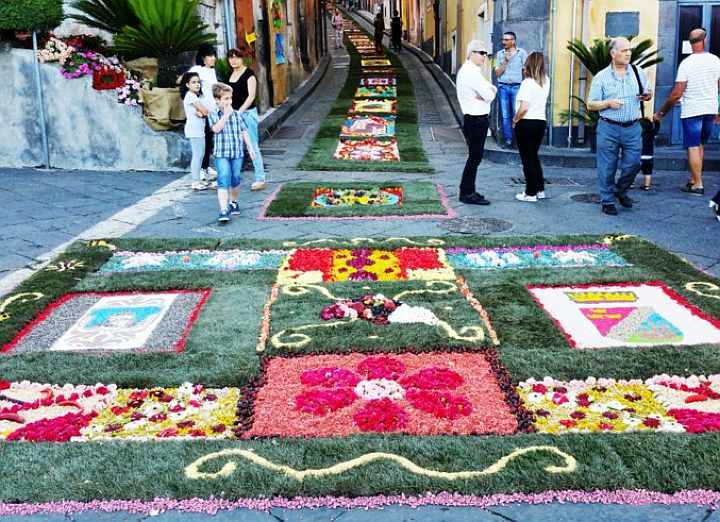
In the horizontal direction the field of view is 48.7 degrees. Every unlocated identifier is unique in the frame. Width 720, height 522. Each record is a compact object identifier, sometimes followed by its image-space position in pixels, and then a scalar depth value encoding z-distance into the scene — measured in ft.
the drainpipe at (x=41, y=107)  32.91
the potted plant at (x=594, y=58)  33.30
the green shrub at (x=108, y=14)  33.12
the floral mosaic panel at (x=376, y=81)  64.95
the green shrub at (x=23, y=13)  32.42
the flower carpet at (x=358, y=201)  24.52
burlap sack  32.40
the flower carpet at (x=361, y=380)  9.41
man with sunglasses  24.22
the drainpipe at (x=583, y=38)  34.73
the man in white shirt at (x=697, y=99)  26.02
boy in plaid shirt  22.74
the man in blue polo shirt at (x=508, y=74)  34.40
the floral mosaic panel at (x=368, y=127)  42.89
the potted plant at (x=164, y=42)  31.81
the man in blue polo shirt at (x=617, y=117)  23.02
